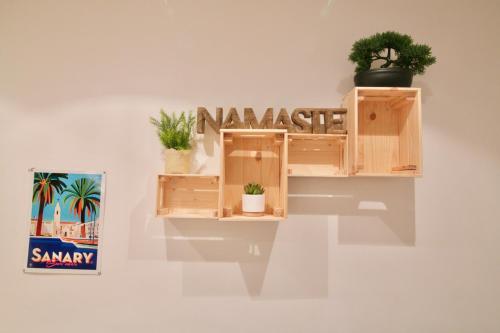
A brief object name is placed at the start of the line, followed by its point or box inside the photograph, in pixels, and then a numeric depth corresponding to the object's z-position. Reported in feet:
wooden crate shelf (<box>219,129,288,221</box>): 4.78
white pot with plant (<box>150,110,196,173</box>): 4.53
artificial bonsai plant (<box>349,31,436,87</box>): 4.37
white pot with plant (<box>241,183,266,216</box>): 4.32
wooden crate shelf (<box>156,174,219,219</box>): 4.80
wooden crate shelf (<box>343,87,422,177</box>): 4.47
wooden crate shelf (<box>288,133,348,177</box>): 4.83
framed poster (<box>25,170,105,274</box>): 4.85
